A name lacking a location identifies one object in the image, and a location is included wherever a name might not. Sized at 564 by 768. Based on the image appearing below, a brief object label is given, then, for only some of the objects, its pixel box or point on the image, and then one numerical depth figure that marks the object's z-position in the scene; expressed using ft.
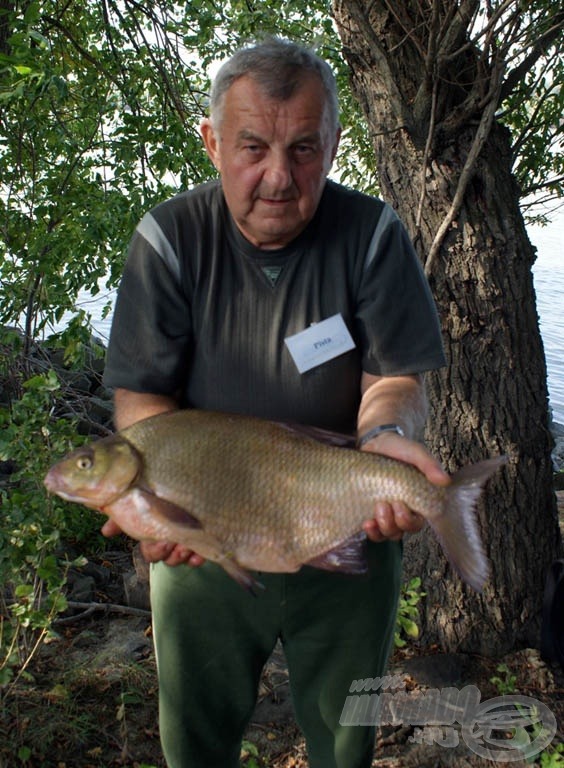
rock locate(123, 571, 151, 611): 14.33
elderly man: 7.41
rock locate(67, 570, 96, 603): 14.21
